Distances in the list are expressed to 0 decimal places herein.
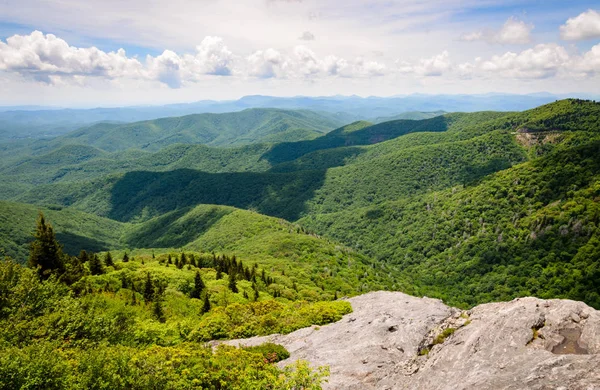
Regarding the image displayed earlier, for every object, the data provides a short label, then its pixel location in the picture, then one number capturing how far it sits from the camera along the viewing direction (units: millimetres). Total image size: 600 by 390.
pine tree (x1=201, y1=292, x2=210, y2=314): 57594
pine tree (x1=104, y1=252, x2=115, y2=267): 80462
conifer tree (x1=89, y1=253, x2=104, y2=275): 67375
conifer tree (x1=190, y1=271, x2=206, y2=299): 69750
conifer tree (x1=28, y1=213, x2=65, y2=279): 52031
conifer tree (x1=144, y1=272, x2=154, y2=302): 59178
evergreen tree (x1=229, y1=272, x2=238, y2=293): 76500
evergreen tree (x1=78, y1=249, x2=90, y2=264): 71888
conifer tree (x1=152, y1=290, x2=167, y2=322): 50281
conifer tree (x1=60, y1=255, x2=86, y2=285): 51547
